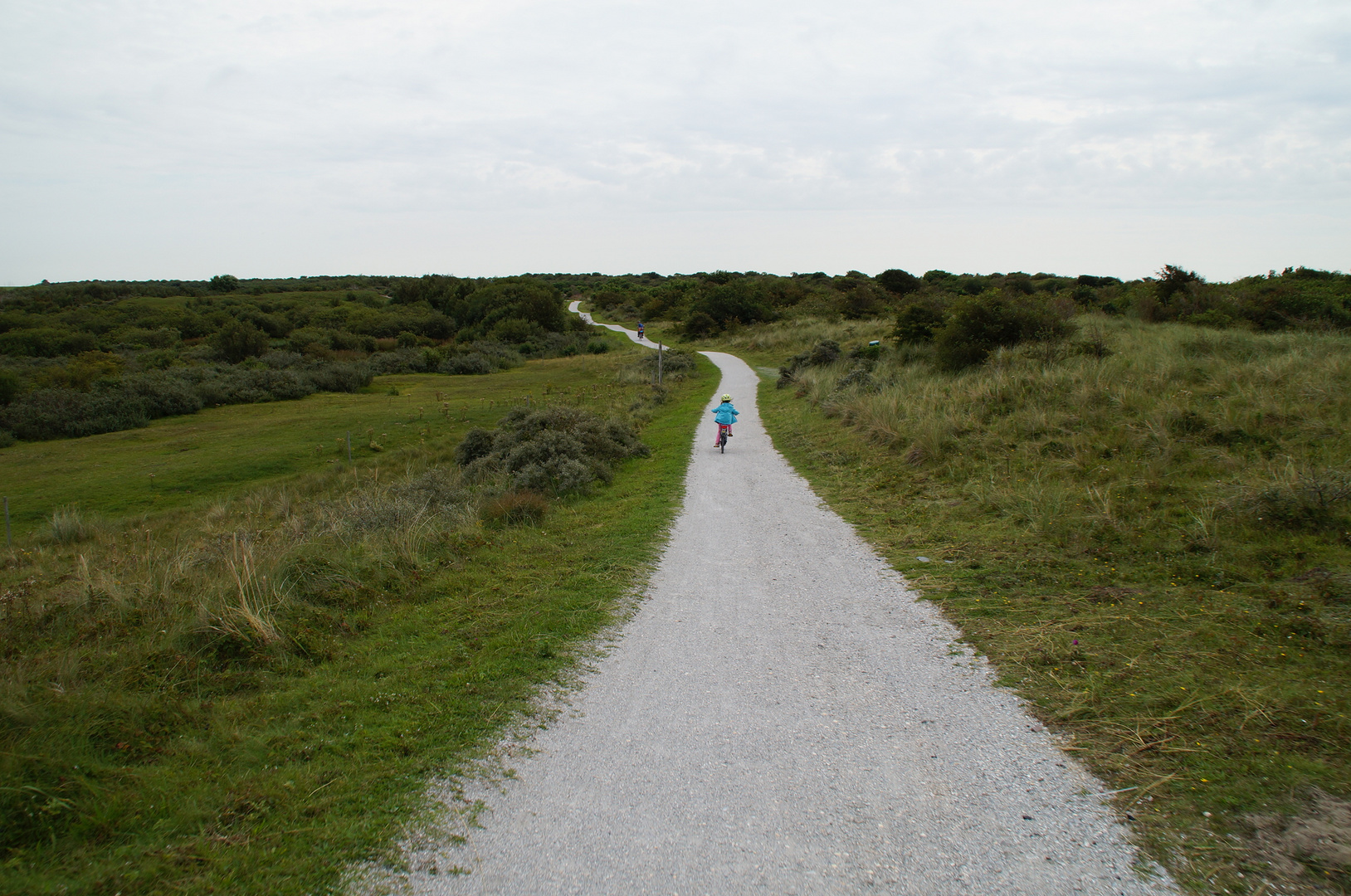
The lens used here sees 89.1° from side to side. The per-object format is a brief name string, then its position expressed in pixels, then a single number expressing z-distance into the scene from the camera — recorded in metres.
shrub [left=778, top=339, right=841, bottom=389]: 27.96
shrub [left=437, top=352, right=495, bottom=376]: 48.75
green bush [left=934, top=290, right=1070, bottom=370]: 17.97
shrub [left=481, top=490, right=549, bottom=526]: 9.80
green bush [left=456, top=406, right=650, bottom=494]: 12.83
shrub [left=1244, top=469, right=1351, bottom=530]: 6.35
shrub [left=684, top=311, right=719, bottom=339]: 55.66
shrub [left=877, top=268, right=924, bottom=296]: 61.91
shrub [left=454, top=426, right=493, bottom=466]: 19.31
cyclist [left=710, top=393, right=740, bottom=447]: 15.09
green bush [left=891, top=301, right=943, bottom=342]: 23.56
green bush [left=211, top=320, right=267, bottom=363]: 52.50
